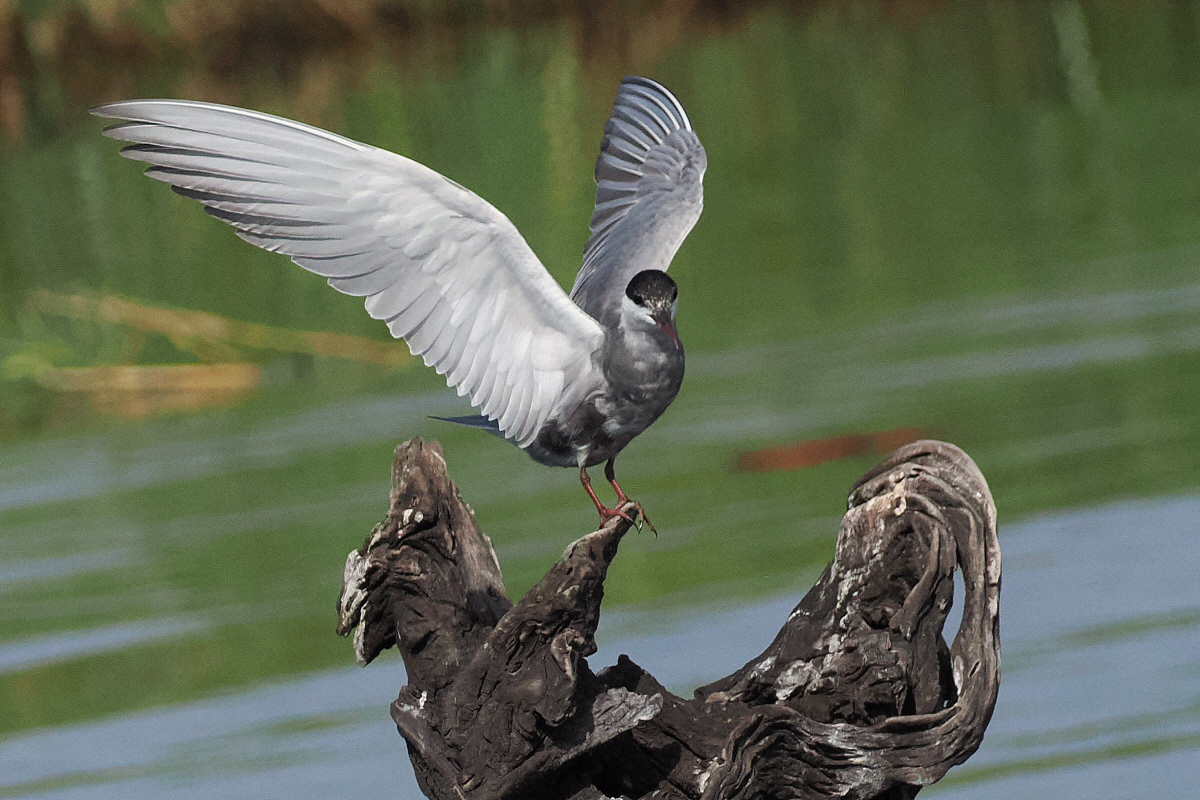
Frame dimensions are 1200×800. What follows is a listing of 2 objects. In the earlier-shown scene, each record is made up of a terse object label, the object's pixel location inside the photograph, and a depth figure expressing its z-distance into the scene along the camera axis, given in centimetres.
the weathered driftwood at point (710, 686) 970
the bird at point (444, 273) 963
